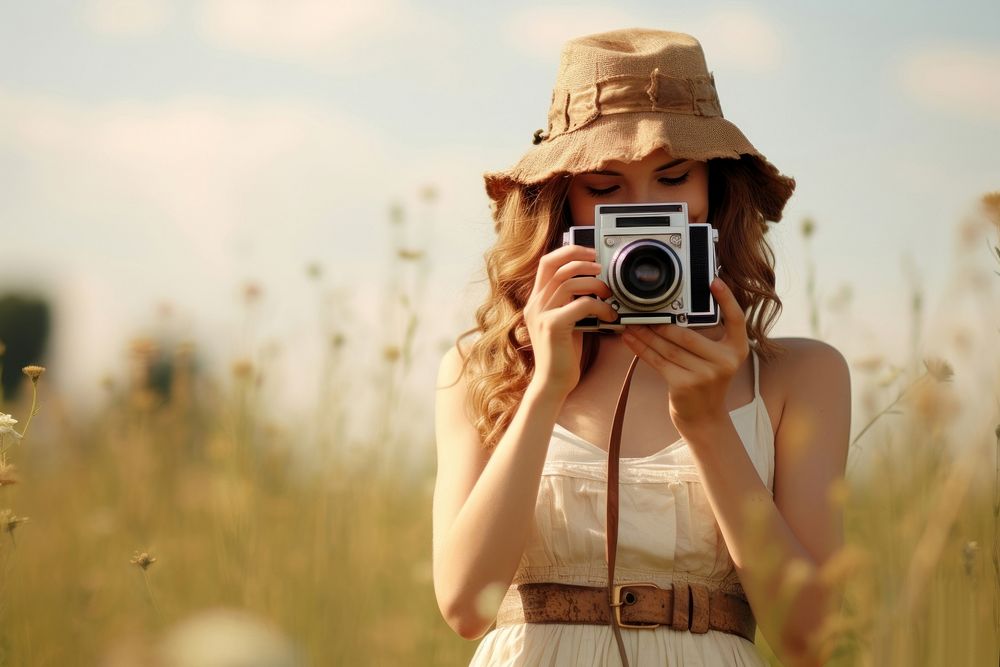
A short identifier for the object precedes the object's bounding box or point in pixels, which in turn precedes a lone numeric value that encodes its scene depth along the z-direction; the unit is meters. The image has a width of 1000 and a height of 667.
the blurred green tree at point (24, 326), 15.12
